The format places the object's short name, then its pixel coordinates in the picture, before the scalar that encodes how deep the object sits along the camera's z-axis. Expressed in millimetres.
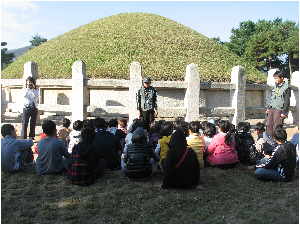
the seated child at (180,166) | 4016
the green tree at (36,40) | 48844
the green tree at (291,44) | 31531
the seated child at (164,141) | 4699
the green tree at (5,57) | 37556
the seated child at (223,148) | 5027
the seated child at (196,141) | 4965
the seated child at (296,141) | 4848
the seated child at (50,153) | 4562
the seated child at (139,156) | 4375
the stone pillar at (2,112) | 9375
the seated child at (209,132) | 5438
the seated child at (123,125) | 6133
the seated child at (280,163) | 4281
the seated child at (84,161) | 4227
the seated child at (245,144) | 5336
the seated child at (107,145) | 4840
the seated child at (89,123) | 5598
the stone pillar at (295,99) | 9859
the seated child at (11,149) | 4566
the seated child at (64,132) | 5934
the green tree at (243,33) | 39906
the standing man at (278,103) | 6336
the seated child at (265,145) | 5273
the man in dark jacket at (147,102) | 6715
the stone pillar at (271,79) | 9345
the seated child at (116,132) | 5551
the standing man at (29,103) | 7023
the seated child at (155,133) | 5422
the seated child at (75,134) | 5176
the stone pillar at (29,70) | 8648
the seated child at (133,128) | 5035
